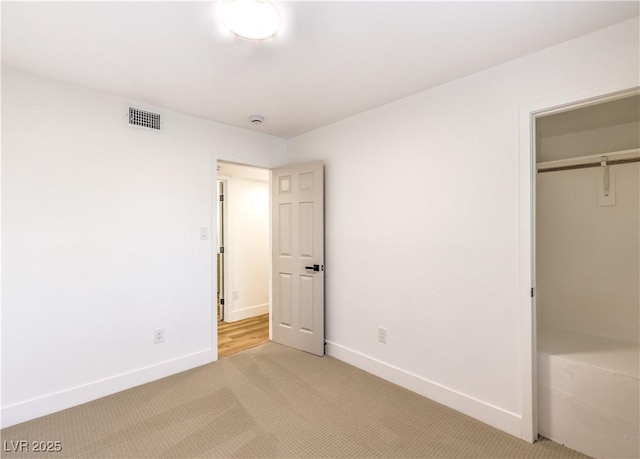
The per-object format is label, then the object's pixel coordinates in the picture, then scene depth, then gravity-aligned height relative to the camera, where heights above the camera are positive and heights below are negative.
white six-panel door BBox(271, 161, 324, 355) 3.15 -0.28
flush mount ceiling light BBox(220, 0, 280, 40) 1.41 +1.03
